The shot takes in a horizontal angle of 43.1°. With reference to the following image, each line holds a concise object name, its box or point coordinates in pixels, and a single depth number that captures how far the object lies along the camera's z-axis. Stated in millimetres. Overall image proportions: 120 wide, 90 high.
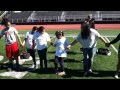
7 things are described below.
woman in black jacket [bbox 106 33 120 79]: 4954
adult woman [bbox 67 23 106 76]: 5063
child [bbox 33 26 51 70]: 5576
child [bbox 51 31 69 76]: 5342
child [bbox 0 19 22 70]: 5569
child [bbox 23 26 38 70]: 5889
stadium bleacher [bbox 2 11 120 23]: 23697
